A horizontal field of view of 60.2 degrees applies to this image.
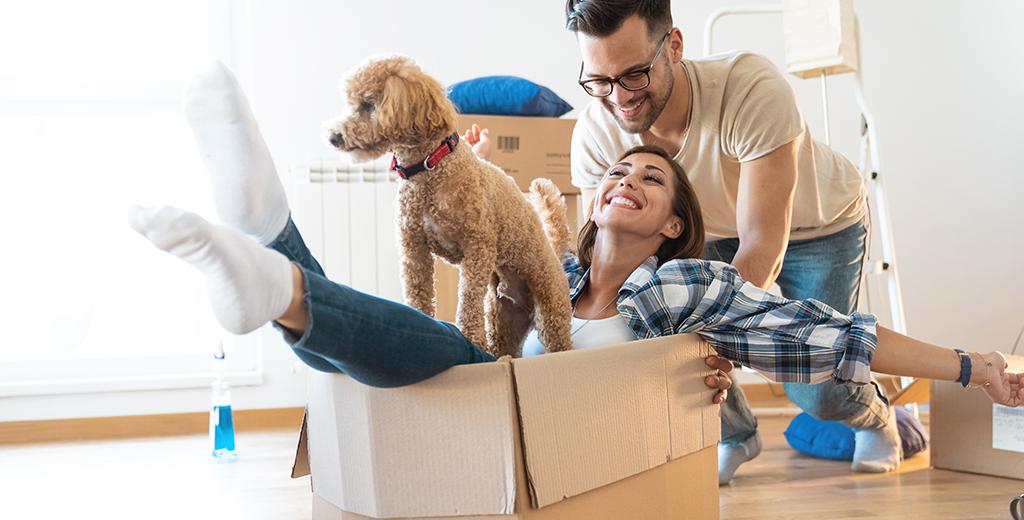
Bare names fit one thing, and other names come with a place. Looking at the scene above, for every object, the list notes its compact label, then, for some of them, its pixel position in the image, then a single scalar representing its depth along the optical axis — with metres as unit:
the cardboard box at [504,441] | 1.08
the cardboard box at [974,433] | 2.15
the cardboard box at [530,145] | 2.46
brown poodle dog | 1.21
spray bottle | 2.68
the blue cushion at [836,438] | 2.41
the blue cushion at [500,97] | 2.48
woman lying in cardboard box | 0.94
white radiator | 3.12
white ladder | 2.66
